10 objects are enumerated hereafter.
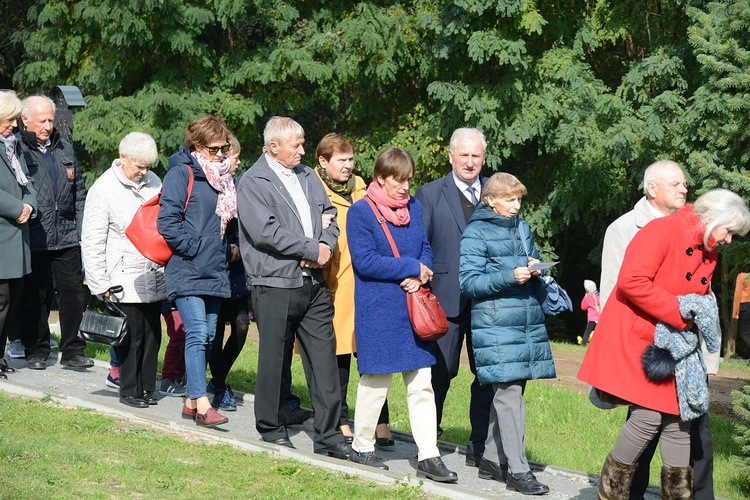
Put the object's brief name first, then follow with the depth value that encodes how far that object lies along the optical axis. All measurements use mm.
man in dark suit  11579
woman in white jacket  13012
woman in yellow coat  12152
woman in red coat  9013
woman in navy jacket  12204
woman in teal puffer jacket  10224
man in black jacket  14731
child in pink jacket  34335
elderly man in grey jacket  11182
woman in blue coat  10589
